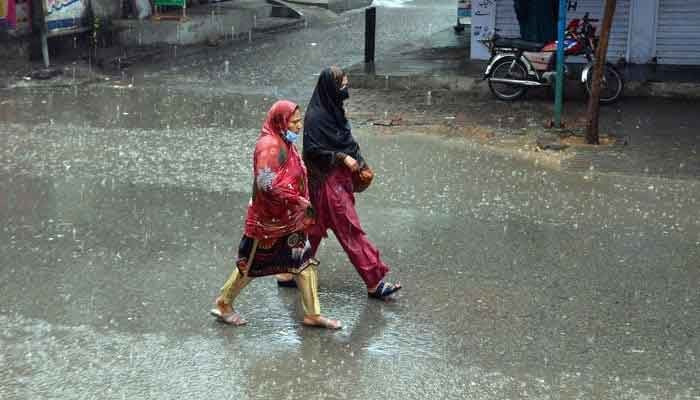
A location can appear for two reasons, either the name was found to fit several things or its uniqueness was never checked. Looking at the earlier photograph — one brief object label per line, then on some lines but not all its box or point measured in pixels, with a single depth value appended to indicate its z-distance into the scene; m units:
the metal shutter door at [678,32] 14.51
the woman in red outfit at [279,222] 5.45
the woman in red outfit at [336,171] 6.08
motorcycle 12.52
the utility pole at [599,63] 10.28
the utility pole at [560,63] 11.11
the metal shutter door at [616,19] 14.80
